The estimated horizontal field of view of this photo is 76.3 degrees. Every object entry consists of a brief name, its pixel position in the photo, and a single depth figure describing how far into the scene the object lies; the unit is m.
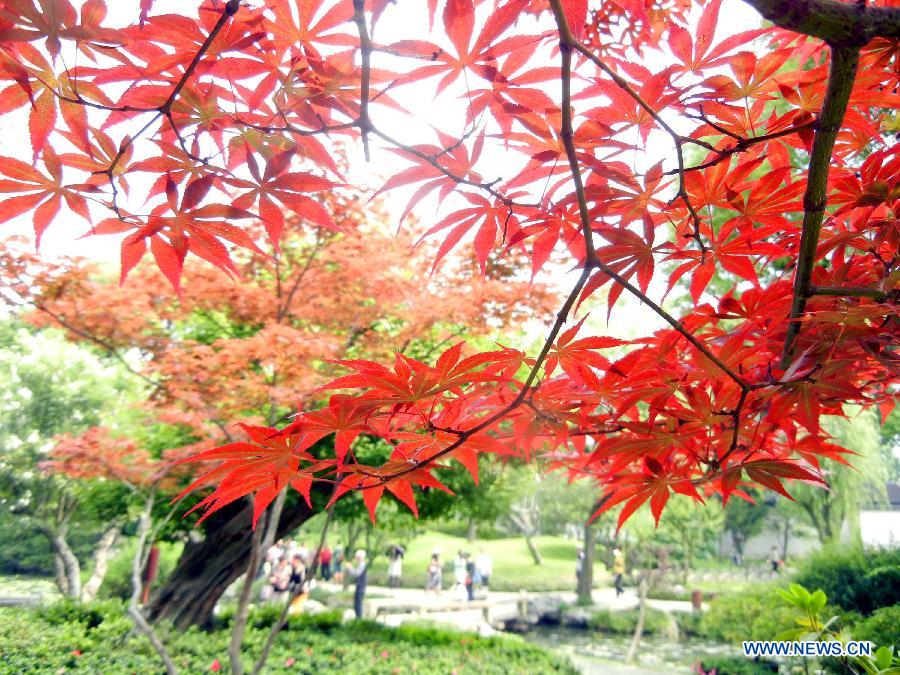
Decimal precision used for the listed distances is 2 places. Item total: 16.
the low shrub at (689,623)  11.95
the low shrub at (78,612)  6.00
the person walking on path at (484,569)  14.89
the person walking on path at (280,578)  10.28
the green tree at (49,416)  11.50
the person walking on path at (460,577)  13.34
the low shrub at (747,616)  7.16
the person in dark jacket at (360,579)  10.10
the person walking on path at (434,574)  14.36
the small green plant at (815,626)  1.92
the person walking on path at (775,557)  16.56
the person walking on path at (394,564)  14.97
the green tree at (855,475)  10.03
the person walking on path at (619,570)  16.31
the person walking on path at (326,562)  14.21
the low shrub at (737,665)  6.50
